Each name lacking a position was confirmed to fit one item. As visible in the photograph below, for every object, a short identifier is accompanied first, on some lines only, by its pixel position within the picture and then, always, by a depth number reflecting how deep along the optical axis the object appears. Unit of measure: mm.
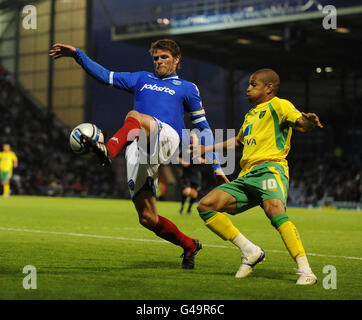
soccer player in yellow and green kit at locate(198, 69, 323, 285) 11008
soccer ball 10234
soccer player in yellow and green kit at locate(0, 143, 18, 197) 53125
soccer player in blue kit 11992
